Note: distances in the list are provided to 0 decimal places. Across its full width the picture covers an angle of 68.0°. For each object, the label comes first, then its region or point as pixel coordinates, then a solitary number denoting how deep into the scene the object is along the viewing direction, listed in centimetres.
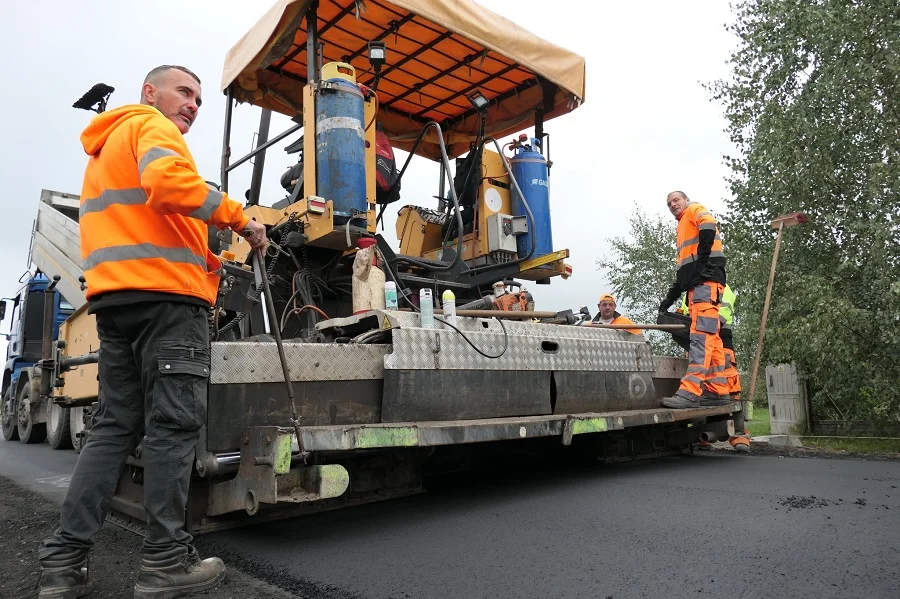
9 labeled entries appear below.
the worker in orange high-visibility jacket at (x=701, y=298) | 476
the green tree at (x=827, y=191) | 720
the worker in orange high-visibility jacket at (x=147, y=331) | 211
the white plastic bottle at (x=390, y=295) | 378
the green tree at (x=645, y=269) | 2208
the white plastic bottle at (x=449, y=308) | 341
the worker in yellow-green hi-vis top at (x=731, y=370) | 506
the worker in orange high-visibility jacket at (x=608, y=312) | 715
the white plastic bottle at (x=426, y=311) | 332
